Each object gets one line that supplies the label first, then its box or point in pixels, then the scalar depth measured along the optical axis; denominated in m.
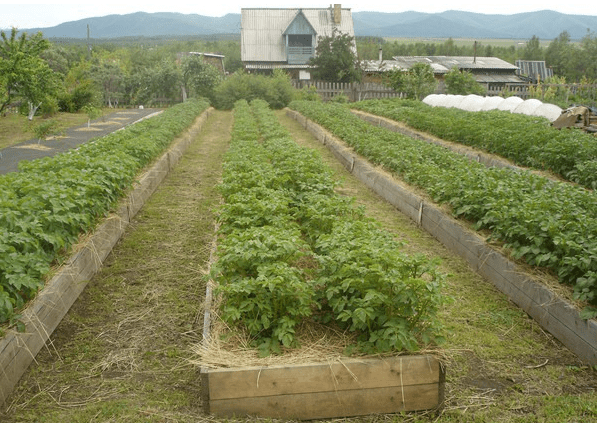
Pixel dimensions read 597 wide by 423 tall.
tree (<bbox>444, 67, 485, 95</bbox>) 31.58
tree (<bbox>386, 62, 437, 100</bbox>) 31.95
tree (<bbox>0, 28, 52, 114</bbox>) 17.80
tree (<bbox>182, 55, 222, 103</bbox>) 32.97
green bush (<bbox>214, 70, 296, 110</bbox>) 31.78
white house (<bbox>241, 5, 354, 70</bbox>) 46.31
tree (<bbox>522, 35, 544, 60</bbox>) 63.06
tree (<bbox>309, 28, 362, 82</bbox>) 37.38
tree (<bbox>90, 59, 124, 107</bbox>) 36.34
